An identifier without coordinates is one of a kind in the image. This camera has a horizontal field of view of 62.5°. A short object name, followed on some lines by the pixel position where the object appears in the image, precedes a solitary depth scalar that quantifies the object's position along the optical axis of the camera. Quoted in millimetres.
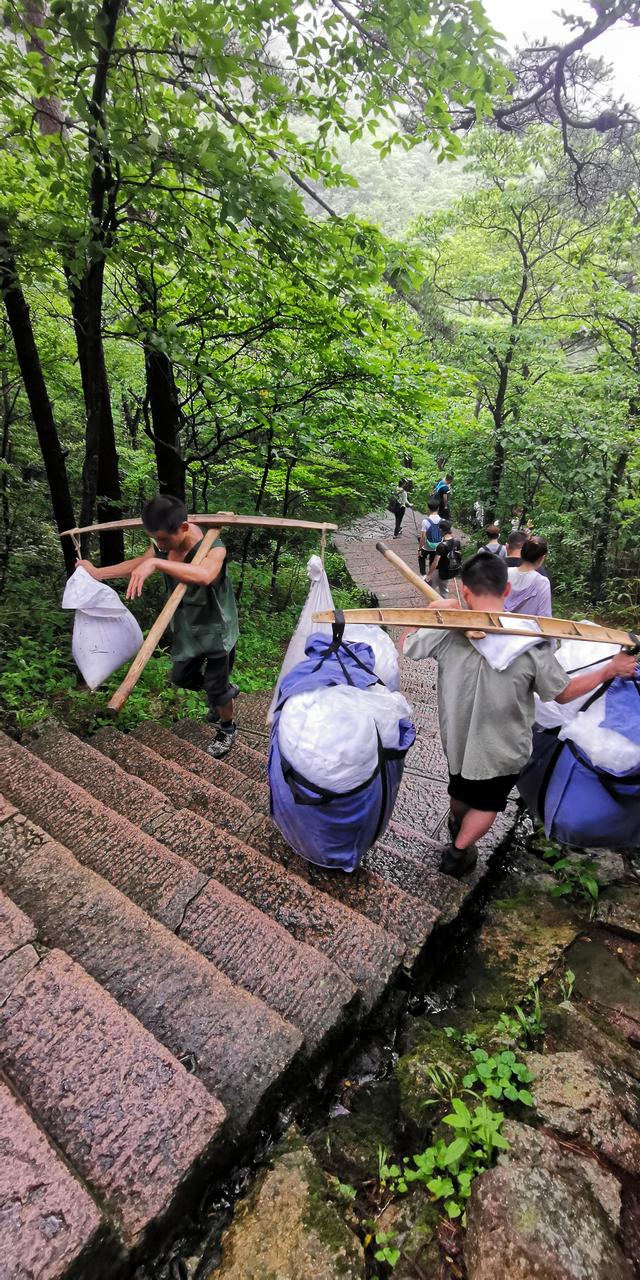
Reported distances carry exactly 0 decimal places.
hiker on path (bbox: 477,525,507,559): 7071
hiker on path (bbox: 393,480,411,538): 11780
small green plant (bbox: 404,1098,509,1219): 1561
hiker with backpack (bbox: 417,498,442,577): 8617
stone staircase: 1330
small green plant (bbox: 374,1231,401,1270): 1438
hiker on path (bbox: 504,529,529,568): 5828
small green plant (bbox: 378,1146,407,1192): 1623
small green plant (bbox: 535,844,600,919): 2842
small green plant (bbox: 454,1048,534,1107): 1812
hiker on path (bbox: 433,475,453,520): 9703
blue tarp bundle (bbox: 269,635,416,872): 2367
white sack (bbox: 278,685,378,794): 2273
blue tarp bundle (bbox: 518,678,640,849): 2521
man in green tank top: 3268
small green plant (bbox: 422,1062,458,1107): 1819
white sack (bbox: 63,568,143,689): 3477
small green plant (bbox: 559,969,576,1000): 2298
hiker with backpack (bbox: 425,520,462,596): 8586
